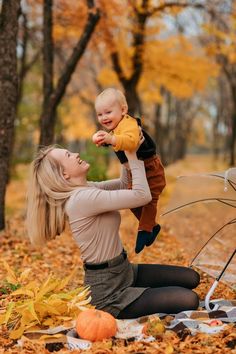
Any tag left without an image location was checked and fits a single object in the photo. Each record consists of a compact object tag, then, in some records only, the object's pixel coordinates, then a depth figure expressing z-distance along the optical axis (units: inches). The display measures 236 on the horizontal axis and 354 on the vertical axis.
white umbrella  303.2
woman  257.5
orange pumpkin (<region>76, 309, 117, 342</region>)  232.1
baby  243.2
